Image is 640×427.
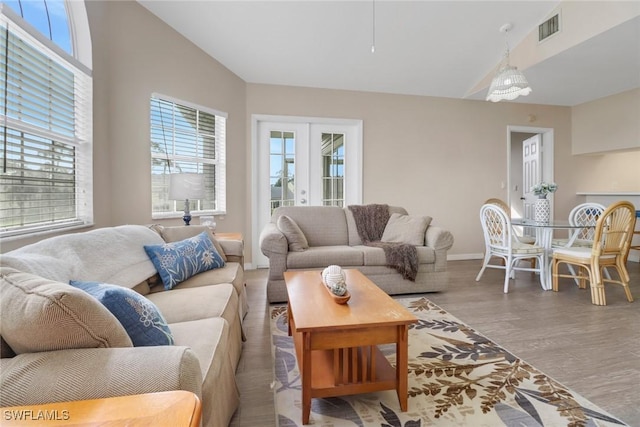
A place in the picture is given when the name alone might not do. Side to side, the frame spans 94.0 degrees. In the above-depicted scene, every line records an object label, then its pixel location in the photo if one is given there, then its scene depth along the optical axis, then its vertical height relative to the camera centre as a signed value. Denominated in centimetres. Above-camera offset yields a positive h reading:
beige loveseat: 293 -52
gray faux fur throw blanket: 304 -38
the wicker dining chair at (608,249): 278 -39
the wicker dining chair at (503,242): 325 -39
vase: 353 -2
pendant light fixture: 313 +132
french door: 443 +67
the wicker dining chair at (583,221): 350 -16
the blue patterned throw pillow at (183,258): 197 -36
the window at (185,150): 313 +67
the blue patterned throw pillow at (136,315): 97 -37
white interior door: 536 +77
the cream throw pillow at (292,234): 306 -27
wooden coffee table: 133 -62
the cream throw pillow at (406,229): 331 -25
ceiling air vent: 344 +214
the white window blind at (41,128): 169 +52
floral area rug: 136 -95
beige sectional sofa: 70 -39
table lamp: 270 +19
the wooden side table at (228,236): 305 -30
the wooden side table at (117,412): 59 -42
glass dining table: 324 -34
